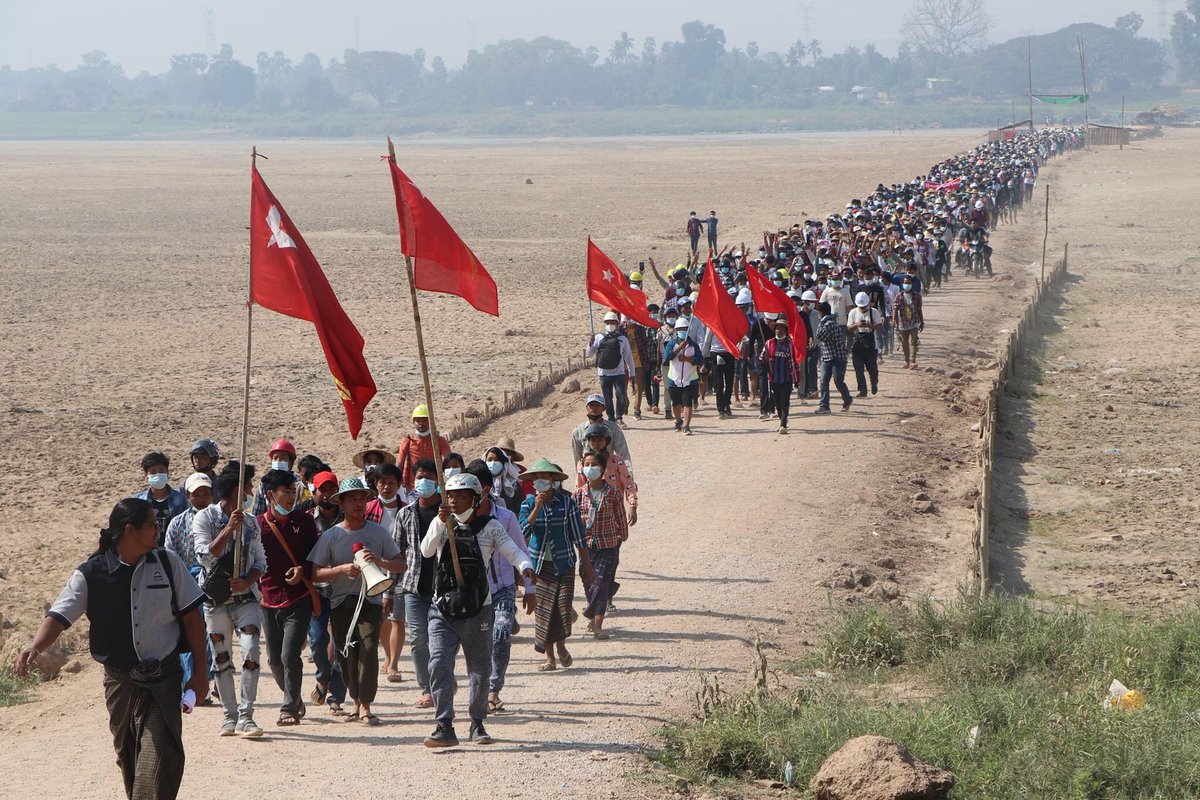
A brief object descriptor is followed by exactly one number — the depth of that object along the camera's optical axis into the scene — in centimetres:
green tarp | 19800
